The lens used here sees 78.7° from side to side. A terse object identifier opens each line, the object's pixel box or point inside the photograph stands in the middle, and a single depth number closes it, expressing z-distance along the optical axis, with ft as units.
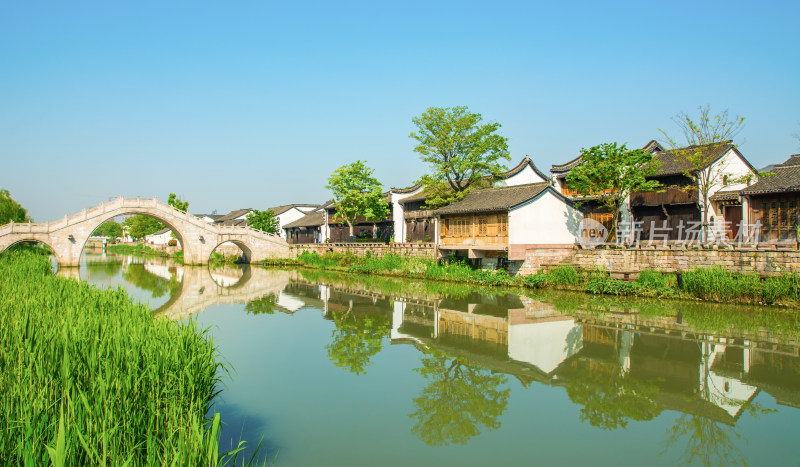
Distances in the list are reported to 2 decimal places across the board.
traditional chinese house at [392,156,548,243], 94.77
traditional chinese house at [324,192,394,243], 113.50
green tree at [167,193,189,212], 157.07
